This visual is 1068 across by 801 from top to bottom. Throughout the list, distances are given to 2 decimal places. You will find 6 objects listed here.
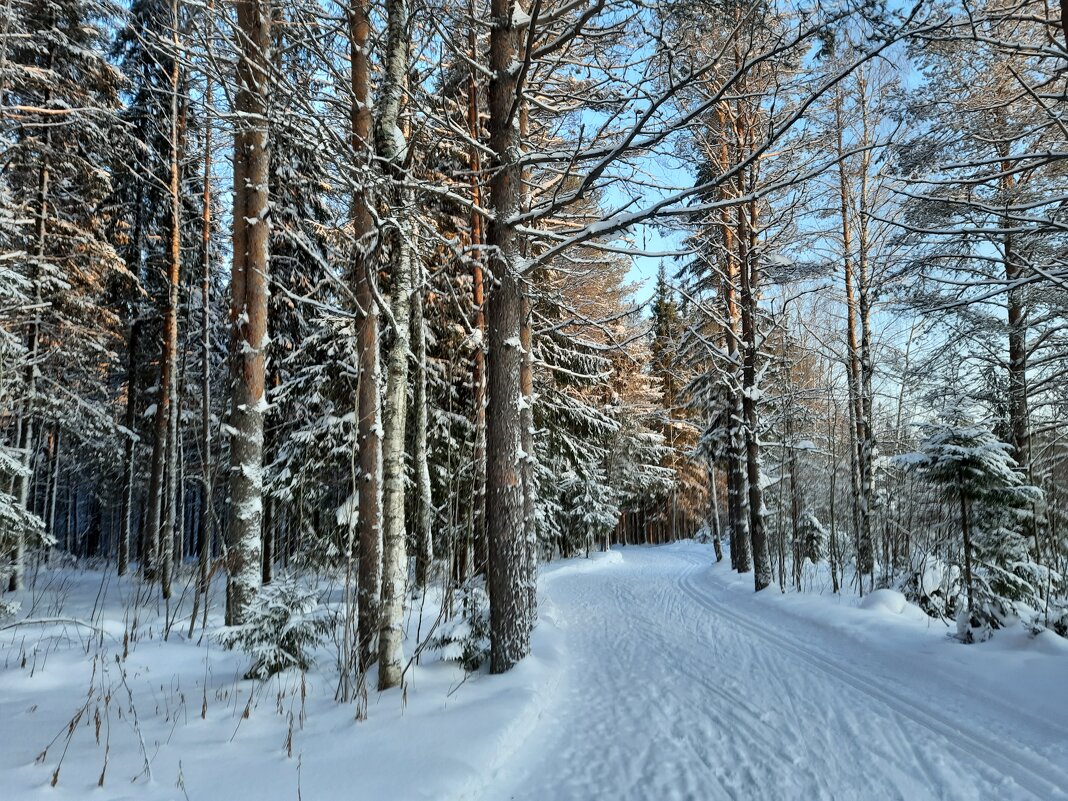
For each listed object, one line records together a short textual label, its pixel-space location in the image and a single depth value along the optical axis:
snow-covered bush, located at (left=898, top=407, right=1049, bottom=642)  5.98
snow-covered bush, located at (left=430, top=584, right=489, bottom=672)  5.09
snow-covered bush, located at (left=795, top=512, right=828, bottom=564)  14.35
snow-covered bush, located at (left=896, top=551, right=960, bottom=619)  6.78
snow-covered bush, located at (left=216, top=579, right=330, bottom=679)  4.50
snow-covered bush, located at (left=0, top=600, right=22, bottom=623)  5.26
